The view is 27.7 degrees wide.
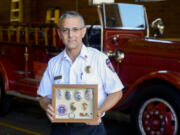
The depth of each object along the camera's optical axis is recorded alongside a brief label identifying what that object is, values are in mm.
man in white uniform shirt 2238
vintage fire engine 4340
